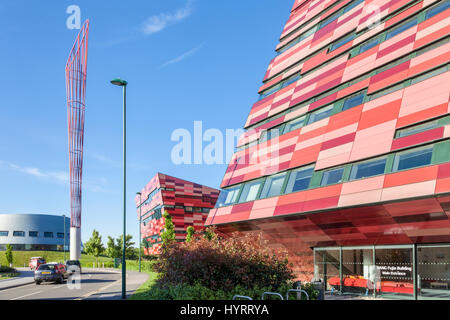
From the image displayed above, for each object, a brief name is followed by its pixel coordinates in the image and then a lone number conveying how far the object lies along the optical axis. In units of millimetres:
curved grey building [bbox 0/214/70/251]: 105438
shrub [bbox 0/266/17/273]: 42416
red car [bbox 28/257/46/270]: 57012
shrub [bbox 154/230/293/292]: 14055
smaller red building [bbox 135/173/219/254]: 71188
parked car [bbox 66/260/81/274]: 41812
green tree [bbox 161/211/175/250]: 53750
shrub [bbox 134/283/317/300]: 11445
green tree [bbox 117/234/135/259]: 87094
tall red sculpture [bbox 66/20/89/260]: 49625
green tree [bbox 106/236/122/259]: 86225
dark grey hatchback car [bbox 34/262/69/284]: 29297
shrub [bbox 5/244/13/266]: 61438
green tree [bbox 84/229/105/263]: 88844
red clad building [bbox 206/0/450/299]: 16953
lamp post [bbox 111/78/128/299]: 21469
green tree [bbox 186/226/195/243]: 54531
